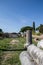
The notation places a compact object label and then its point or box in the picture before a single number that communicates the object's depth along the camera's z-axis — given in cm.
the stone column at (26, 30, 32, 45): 258
